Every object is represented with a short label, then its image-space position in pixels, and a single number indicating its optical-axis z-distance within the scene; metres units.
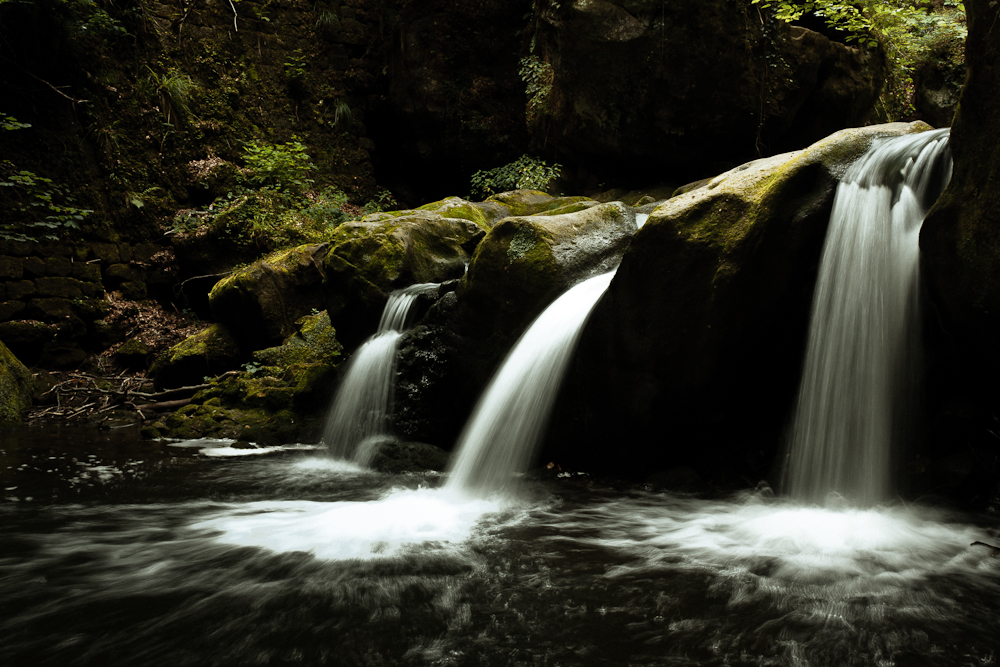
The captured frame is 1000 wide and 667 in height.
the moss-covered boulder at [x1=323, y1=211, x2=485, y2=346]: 6.84
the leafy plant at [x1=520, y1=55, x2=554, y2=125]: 10.23
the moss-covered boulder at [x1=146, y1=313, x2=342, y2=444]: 6.68
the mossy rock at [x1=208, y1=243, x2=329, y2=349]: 8.34
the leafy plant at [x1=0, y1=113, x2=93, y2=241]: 9.02
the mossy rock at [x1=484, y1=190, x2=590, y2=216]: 8.60
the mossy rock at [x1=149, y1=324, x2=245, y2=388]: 8.38
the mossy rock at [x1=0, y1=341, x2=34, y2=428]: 7.14
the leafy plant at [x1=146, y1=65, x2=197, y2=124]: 11.19
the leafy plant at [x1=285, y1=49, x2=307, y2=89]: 13.27
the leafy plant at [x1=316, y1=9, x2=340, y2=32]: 13.64
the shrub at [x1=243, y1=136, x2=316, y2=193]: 11.36
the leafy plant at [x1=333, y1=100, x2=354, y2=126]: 13.41
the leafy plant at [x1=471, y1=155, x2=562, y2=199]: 10.30
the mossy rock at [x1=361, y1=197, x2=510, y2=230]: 7.94
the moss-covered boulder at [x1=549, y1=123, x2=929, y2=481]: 3.84
